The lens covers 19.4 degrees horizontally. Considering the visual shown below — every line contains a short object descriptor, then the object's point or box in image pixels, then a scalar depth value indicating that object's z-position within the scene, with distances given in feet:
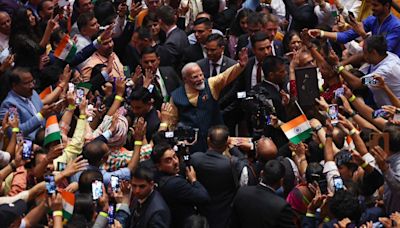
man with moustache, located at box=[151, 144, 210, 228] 36.42
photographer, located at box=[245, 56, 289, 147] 42.78
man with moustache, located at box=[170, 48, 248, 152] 42.98
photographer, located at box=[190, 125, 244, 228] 37.60
